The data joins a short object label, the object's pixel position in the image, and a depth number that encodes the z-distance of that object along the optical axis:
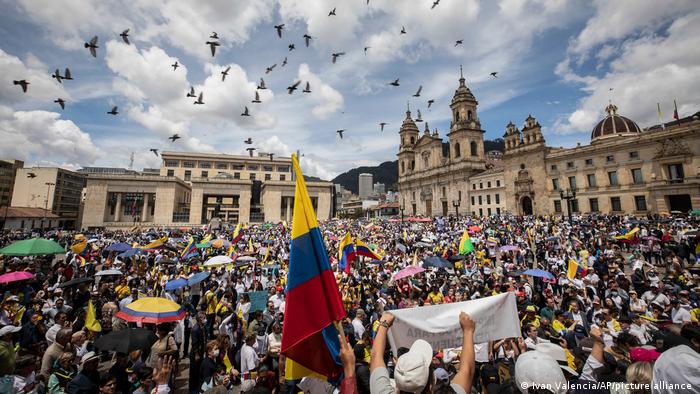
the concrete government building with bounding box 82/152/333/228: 51.78
